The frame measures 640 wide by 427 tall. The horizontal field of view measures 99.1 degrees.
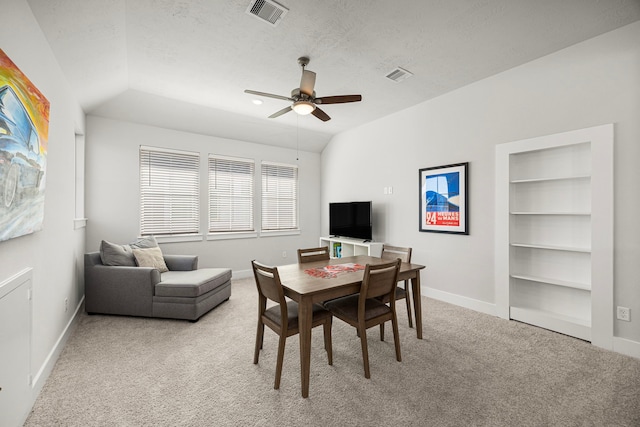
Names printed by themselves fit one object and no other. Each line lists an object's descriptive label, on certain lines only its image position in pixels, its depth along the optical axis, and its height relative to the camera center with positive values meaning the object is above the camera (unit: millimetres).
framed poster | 3680 +204
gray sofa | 3217 -967
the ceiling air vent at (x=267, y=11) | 2112 +1621
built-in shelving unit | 2594 -209
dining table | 1922 -558
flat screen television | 4777 -134
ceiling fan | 2586 +1146
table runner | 2412 -547
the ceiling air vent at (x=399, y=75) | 3204 +1670
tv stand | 4535 -619
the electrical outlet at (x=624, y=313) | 2471 -912
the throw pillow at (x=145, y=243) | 3867 -452
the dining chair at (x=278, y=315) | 1996 -824
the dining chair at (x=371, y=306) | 2117 -815
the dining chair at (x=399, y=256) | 2807 -518
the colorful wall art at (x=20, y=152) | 1378 +342
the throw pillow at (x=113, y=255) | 3383 -549
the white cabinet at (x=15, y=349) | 1420 -790
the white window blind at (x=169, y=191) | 4410 +342
